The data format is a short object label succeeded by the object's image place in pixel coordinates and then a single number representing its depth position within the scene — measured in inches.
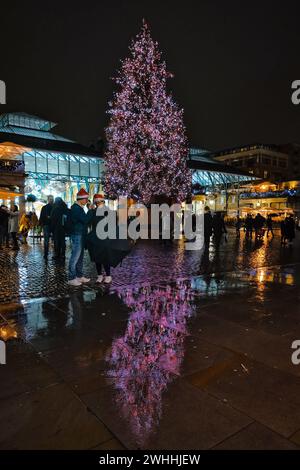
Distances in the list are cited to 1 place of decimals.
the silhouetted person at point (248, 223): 871.1
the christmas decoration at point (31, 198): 767.0
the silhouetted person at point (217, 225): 643.1
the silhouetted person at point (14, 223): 539.5
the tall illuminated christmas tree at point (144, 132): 921.5
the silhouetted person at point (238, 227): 1039.0
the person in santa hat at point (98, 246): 274.4
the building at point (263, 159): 3545.8
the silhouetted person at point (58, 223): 438.6
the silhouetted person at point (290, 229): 710.5
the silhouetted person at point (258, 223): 823.7
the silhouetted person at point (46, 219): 451.8
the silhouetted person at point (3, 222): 561.0
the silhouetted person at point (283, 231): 719.4
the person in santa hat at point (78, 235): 283.7
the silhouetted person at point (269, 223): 945.2
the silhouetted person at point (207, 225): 623.9
